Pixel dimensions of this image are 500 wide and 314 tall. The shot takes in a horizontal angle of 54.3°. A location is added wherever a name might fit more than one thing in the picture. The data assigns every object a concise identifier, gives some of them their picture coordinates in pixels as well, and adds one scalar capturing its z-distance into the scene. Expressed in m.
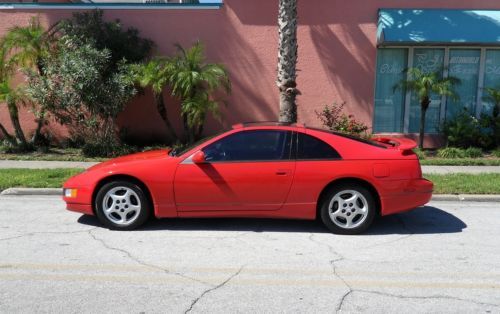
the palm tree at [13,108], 11.56
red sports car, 5.96
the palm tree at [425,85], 11.60
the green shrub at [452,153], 11.84
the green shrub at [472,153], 11.81
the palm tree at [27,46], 11.88
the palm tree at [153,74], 11.47
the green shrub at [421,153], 11.70
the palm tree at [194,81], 11.58
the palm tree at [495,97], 12.11
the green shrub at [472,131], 12.21
